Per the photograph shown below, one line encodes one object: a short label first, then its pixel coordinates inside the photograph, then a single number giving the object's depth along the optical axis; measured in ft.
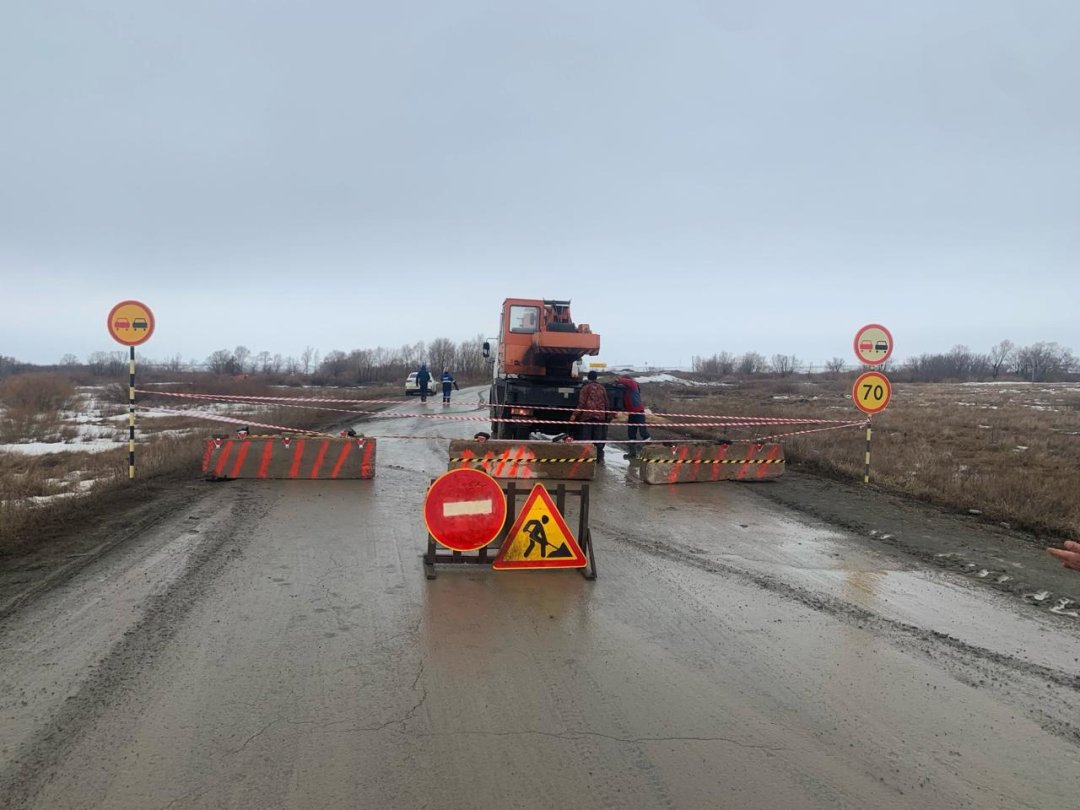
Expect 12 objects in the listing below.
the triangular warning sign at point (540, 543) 22.41
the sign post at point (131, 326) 36.63
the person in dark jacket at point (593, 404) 50.01
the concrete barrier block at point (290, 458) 37.76
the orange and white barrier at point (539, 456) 38.42
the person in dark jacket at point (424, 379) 113.59
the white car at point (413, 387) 157.87
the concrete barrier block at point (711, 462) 40.52
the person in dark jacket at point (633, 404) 51.61
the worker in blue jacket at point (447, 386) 109.70
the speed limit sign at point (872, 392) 40.55
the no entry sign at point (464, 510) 21.65
